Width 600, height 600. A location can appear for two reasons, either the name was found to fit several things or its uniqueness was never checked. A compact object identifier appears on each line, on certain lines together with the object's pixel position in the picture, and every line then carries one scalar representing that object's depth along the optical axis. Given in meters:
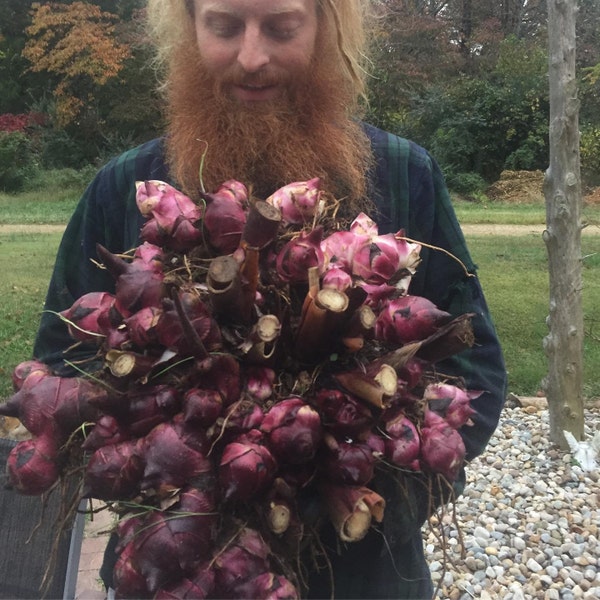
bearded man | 1.61
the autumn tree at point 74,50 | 19.94
